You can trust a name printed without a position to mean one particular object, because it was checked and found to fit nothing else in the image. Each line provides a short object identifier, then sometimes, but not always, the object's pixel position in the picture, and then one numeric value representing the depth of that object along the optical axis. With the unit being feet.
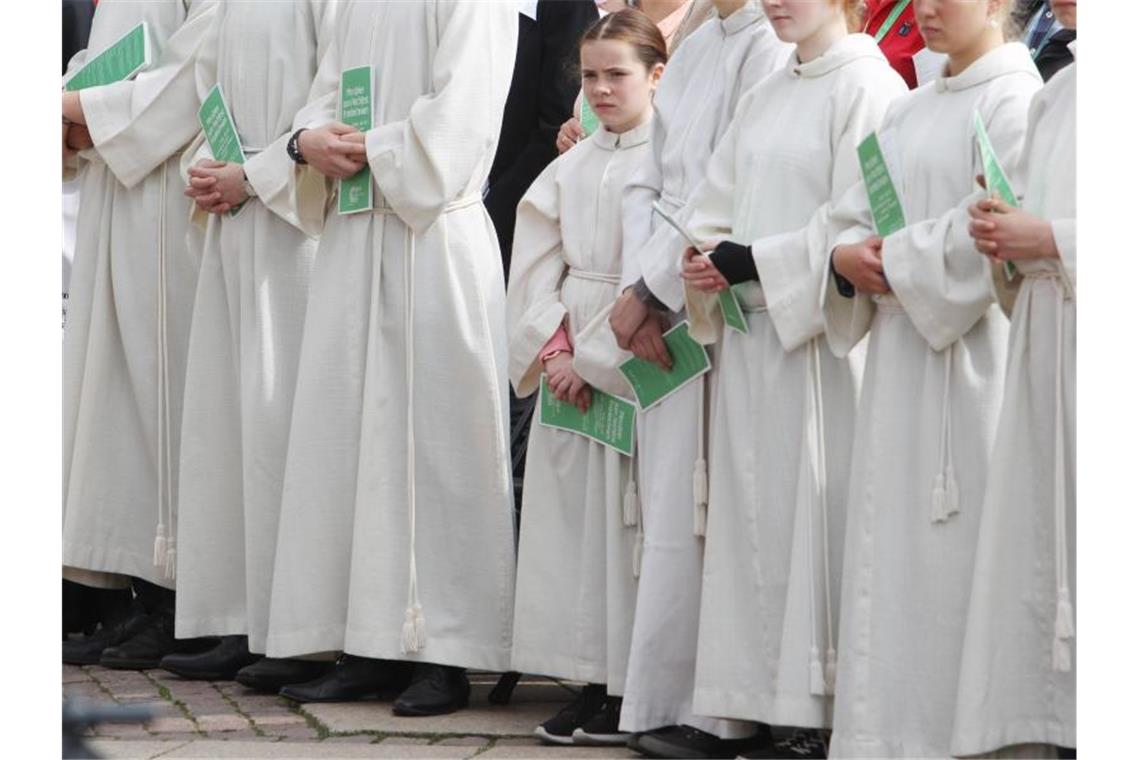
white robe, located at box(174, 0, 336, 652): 43.60
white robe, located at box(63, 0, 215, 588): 47.14
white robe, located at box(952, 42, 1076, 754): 27.99
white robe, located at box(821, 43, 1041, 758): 30.04
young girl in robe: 38.50
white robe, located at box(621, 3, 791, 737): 35.78
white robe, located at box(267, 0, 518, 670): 40.98
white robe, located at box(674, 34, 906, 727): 32.81
